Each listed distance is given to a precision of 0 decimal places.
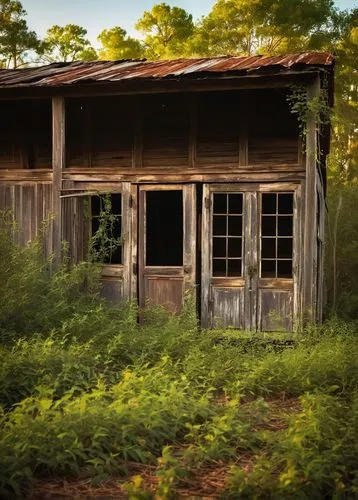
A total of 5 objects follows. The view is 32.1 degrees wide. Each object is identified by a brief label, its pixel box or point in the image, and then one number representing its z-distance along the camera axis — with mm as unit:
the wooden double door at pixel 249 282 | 10359
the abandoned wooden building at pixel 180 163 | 10117
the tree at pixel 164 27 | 28172
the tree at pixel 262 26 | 25531
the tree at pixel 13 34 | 27156
